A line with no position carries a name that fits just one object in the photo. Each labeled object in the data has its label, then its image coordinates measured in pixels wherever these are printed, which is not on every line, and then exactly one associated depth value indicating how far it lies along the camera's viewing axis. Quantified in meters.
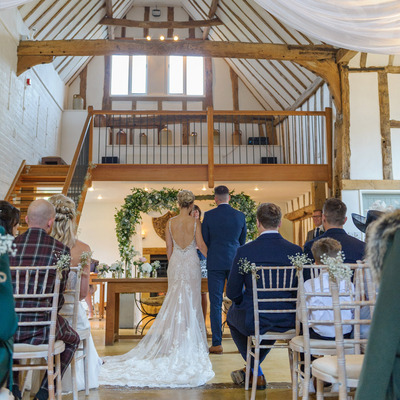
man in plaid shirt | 2.64
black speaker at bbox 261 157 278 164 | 12.29
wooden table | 5.73
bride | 3.89
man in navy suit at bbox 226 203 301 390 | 3.34
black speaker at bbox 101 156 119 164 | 11.50
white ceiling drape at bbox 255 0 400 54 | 4.25
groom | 4.93
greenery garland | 7.14
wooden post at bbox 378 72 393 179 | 8.49
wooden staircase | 8.72
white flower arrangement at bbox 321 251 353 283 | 2.13
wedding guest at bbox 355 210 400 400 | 1.31
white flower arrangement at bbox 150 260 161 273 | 6.06
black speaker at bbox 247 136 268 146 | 12.94
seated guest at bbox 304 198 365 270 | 3.56
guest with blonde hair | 3.36
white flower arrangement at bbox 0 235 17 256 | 1.53
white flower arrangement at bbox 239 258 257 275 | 3.13
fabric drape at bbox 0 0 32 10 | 4.29
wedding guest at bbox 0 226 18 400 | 1.58
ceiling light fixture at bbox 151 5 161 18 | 14.33
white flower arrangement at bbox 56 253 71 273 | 2.57
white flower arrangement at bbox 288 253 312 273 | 2.71
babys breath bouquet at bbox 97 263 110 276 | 5.98
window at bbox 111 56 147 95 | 14.30
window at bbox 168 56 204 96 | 14.46
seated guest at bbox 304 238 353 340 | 2.88
